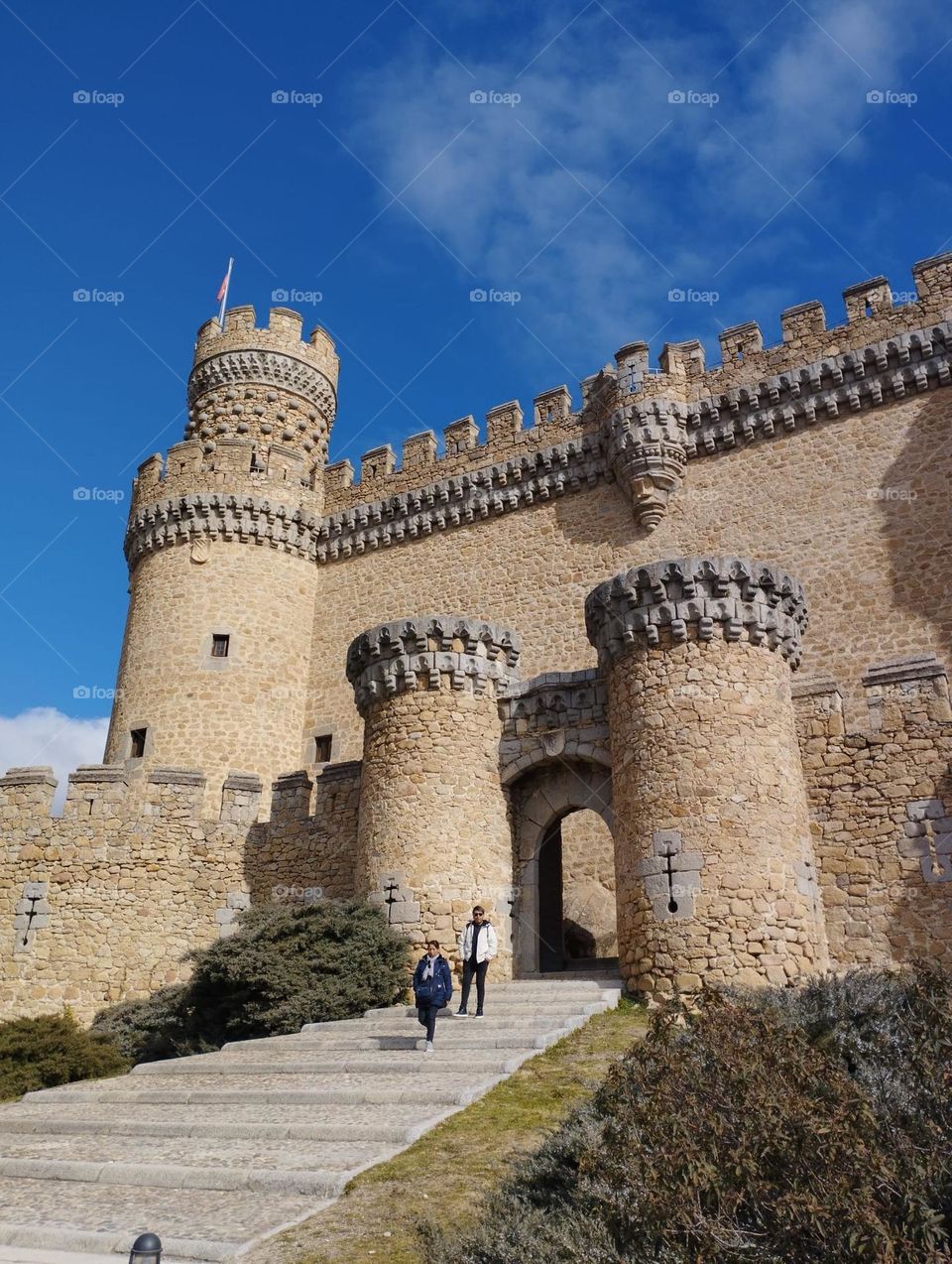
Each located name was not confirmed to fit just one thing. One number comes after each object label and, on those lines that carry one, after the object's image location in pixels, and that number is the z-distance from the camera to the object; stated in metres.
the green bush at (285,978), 11.34
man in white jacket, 10.35
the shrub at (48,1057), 10.84
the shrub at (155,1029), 12.38
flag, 25.67
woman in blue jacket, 9.09
